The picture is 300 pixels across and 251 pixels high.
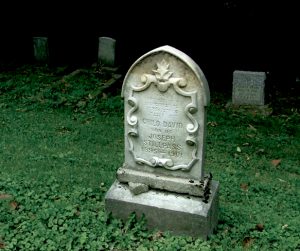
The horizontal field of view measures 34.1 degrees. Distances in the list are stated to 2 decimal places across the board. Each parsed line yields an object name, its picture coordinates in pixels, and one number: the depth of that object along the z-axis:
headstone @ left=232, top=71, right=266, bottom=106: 9.84
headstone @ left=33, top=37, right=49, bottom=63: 12.77
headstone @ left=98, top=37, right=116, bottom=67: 12.44
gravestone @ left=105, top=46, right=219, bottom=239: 4.46
